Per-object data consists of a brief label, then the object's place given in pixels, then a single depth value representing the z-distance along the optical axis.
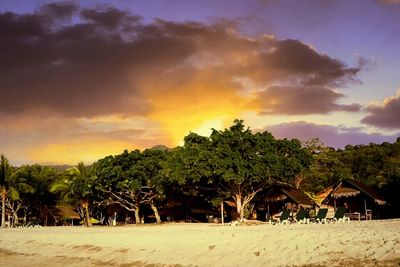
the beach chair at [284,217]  31.23
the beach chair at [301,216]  30.33
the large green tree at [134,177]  42.62
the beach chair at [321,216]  29.07
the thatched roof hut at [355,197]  36.72
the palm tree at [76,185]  47.31
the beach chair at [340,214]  29.10
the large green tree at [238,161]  33.88
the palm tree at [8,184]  49.83
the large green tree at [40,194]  57.59
